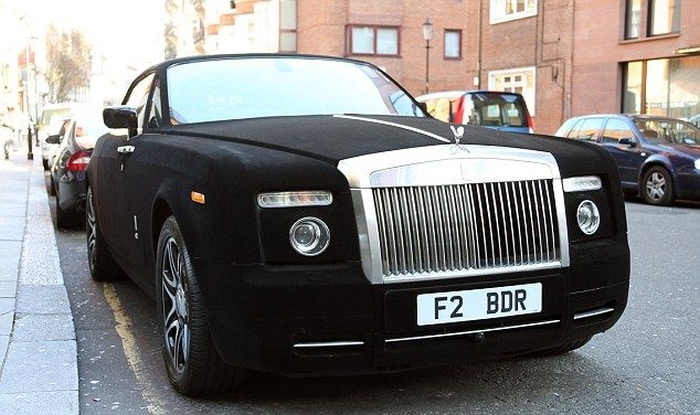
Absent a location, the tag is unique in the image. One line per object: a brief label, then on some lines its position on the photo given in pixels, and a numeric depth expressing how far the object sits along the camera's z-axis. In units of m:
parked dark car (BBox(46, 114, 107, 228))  9.10
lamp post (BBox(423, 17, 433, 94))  32.44
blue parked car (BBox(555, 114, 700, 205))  13.41
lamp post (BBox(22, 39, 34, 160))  25.23
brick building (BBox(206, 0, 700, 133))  22.23
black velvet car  3.26
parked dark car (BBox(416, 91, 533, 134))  15.43
